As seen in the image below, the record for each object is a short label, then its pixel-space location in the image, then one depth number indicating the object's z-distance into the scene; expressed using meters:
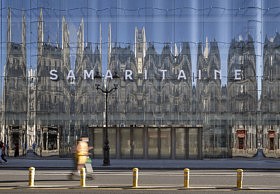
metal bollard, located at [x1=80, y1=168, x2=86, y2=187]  19.33
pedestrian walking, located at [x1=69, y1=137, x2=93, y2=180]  21.14
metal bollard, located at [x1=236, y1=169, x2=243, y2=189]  19.12
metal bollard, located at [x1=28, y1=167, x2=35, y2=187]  19.37
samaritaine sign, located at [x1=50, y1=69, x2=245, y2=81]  43.56
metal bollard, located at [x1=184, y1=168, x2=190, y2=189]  19.19
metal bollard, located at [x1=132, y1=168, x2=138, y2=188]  19.26
